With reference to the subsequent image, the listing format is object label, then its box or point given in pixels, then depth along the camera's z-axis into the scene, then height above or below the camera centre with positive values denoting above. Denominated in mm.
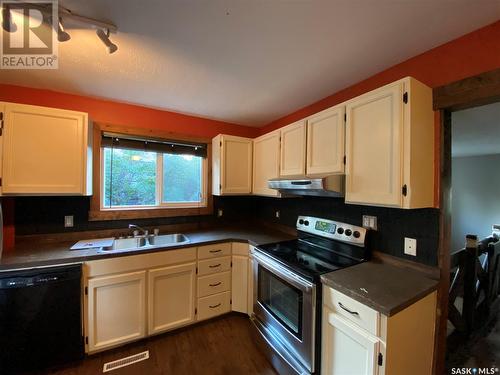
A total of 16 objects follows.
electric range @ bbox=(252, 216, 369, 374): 1434 -765
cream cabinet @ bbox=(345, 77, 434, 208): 1264 +264
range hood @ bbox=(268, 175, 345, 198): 1573 +15
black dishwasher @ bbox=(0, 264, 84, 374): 1493 -977
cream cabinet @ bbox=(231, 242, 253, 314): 2289 -1008
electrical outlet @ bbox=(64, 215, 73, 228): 2141 -360
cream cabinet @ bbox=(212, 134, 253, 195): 2619 +277
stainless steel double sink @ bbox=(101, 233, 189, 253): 2160 -603
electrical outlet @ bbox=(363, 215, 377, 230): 1701 -284
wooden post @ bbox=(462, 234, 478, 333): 2121 -967
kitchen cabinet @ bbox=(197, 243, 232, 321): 2176 -997
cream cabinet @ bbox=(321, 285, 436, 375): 1087 -848
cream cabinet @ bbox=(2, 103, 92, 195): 1712 +298
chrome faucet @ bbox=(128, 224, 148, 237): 2377 -491
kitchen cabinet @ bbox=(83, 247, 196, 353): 1731 -985
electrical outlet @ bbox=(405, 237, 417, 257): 1462 -412
